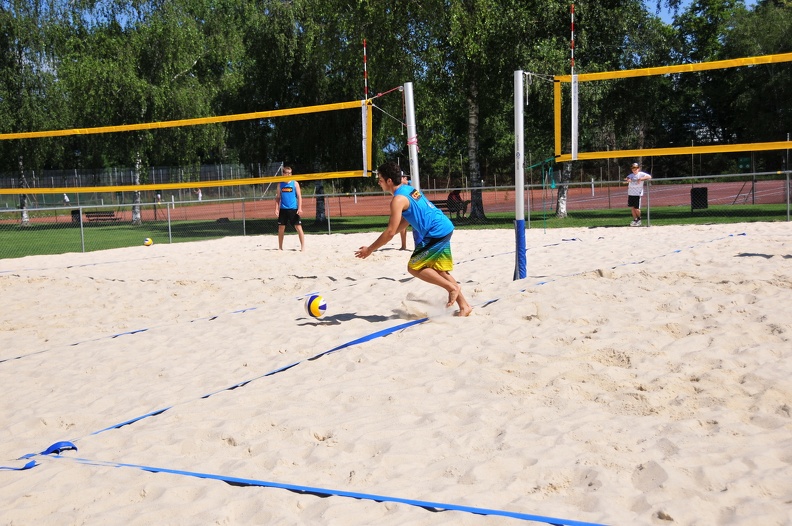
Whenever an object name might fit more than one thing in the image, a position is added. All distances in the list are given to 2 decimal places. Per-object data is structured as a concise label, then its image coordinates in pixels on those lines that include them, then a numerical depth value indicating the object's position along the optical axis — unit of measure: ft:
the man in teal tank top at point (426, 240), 19.16
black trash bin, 57.31
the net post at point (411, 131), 33.55
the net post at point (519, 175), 23.54
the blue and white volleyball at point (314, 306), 20.39
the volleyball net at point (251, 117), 36.68
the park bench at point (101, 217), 86.37
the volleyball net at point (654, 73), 30.81
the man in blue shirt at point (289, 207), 38.81
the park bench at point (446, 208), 62.21
